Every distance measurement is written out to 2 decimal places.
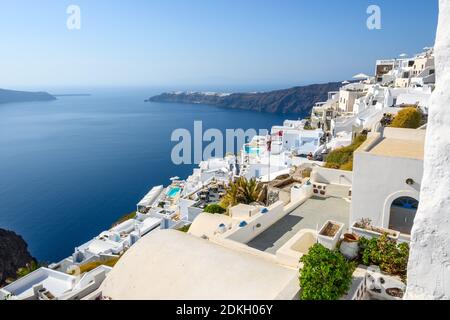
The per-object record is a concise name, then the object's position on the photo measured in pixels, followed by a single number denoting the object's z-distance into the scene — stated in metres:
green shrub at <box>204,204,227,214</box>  18.08
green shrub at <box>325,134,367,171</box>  23.39
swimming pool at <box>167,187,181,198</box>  46.95
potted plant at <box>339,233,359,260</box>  8.46
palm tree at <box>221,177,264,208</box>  20.00
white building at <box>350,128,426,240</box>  9.38
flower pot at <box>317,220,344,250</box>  8.38
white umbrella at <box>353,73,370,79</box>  61.69
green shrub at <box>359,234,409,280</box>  7.67
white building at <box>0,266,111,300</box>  15.35
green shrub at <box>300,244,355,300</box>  6.17
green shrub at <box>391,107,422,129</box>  23.12
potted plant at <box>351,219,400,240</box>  8.88
